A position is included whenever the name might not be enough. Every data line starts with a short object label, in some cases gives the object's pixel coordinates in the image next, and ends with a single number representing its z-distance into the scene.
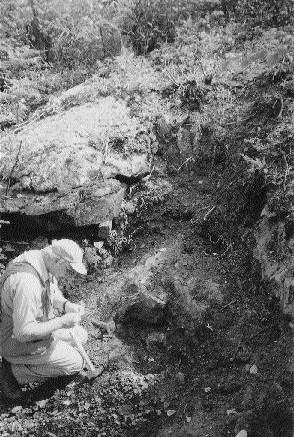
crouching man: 3.76
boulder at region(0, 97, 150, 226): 5.52
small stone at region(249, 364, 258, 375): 3.96
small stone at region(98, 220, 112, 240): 5.52
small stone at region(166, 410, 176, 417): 4.07
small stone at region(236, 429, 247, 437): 3.51
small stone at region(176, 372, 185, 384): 4.28
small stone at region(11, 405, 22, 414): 4.25
